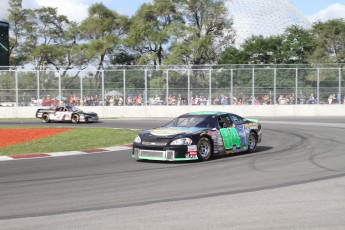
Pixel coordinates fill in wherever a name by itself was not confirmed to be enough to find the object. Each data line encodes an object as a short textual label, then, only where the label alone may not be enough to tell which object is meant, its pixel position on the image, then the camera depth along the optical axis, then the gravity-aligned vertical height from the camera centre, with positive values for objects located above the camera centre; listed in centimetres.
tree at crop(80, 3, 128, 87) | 6389 +1006
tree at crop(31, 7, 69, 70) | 6475 +933
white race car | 2973 -80
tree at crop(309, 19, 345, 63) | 6216 +789
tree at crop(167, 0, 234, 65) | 6050 +921
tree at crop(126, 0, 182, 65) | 6155 +930
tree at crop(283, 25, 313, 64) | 6390 +766
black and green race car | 1130 -89
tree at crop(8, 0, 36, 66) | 6575 +966
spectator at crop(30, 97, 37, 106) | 3812 +0
